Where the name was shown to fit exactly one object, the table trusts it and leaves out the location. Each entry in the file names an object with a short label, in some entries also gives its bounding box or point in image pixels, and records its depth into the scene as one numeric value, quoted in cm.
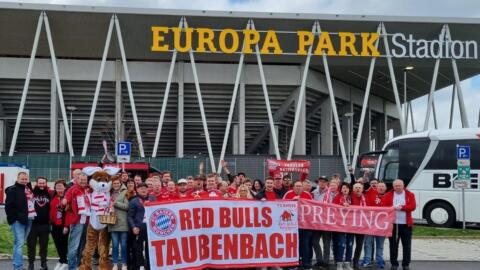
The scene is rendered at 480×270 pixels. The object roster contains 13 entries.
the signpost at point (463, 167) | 1908
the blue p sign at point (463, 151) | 1906
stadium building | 3153
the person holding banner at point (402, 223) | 1175
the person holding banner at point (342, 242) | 1166
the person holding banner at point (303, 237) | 1137
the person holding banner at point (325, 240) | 1167
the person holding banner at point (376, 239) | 1203
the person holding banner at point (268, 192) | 1105
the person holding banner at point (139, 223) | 1022
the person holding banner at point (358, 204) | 1184
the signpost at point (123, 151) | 1780
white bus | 2112
